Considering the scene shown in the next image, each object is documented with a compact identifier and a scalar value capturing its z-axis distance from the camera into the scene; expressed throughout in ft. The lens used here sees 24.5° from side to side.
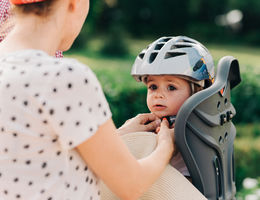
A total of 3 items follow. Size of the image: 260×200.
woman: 3.70
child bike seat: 4.49
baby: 5.09
